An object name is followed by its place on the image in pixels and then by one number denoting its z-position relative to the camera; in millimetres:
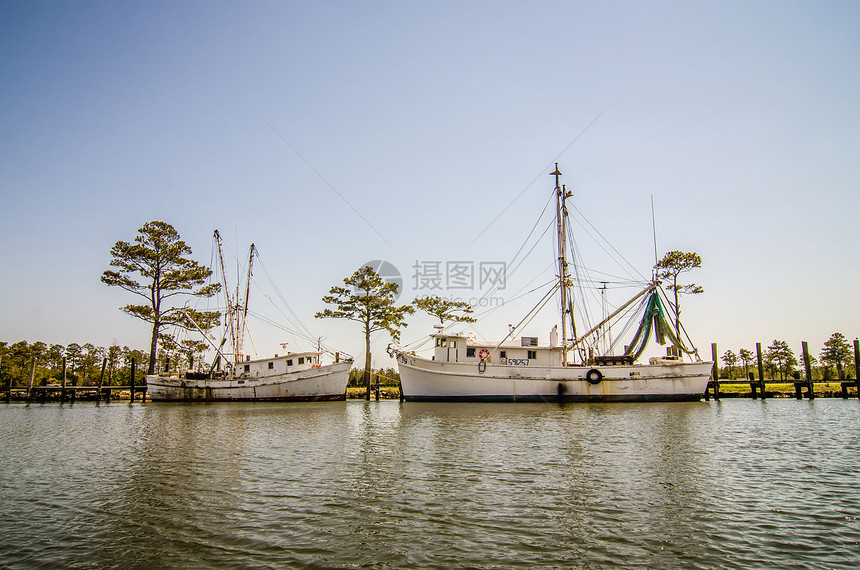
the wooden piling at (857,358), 44291
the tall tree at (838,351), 74750
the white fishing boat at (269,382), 43312
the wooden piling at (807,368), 45031
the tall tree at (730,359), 96944
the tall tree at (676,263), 48031
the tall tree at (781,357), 76312
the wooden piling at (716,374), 45694
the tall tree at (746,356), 90212
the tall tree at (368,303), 47281
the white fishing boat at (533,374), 39844
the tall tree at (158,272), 44844
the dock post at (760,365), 46522
